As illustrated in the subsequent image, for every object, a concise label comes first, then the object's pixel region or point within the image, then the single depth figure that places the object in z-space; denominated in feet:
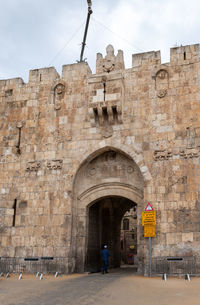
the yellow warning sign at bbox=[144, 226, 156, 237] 36.13
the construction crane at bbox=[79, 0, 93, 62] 57.16
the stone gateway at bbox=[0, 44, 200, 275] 37.11
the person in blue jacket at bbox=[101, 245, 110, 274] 40.22
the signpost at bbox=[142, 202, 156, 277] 36.19
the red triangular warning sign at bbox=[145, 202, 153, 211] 36.41
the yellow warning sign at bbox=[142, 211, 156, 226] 36.27
